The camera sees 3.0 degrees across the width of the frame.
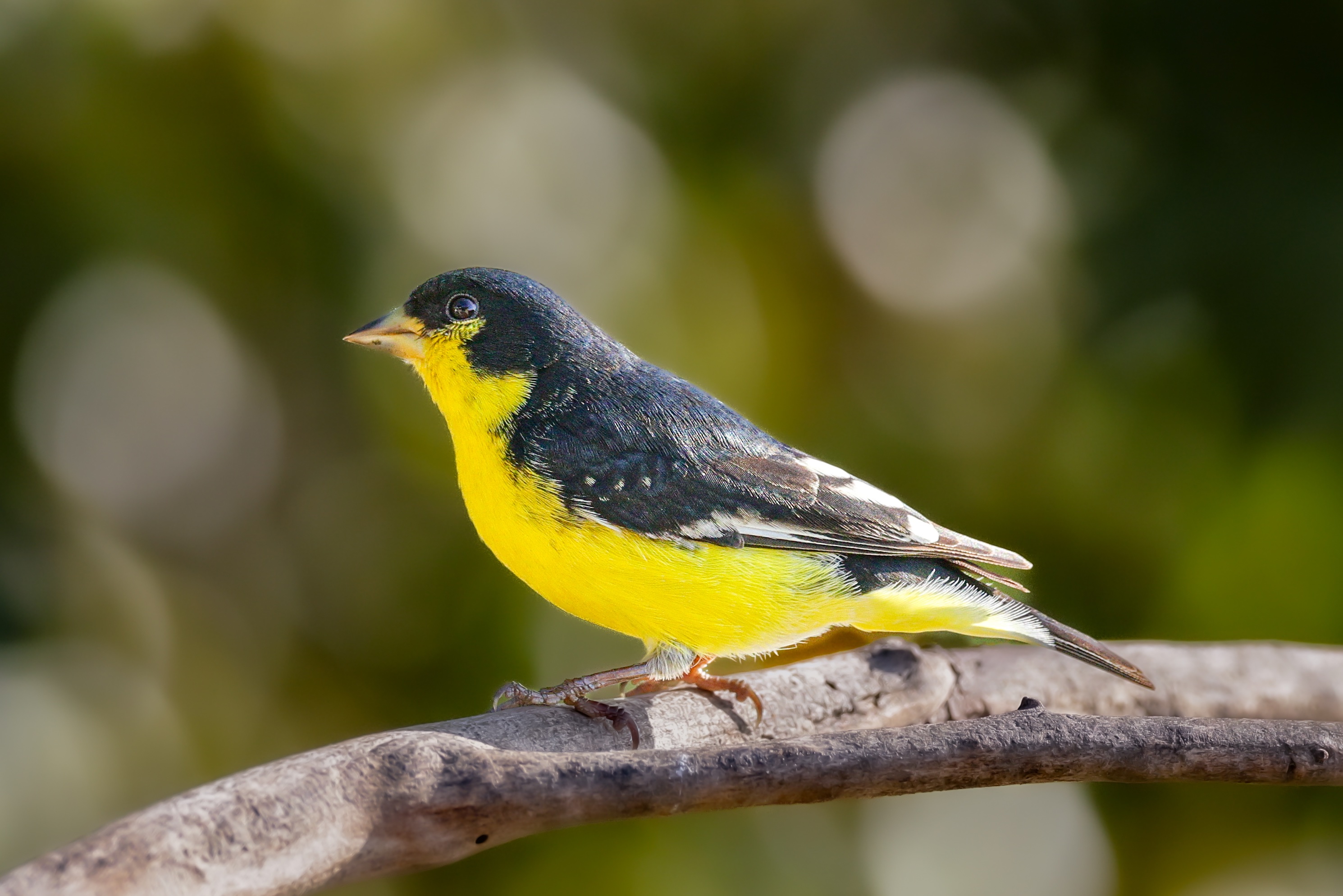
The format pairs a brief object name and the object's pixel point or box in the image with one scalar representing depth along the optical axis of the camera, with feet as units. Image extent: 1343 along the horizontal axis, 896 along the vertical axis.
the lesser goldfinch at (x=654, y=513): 10.57
